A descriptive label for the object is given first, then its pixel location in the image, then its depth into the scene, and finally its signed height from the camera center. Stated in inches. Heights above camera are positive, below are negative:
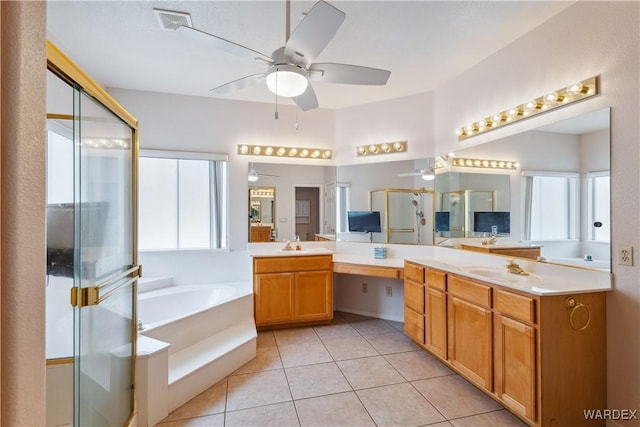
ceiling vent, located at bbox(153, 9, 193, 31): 85.4 +58.0
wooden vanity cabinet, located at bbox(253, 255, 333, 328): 135.7 -35.2
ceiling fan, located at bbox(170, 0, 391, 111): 61.7 +38.4
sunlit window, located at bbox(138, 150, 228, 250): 145.9 +7.0
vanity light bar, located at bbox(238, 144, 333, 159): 156.6 +33.8
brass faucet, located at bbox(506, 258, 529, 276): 92.6 -17.2
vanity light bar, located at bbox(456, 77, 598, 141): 80.4 +34.2
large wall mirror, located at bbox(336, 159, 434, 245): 146.2 +6.8
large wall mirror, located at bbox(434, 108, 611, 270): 80.0 +6.8
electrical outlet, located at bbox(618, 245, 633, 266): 71.4 -9.8
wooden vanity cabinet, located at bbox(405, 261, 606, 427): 70.2 -34.7
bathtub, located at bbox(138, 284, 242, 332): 123.7 -37.4
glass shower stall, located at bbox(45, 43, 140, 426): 52.9 -6.5
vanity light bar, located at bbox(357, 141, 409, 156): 150.9 +34.4
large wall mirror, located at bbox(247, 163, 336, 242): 158.1 +6.7
